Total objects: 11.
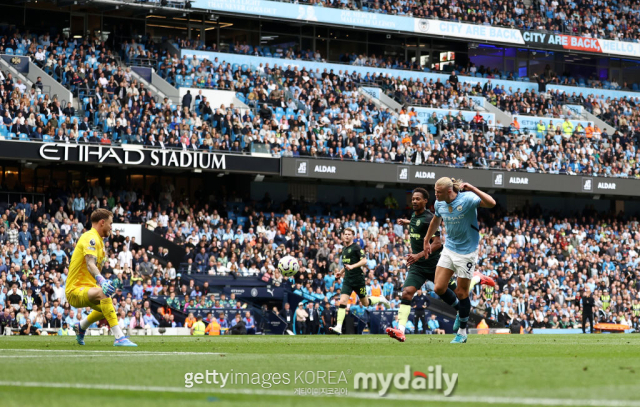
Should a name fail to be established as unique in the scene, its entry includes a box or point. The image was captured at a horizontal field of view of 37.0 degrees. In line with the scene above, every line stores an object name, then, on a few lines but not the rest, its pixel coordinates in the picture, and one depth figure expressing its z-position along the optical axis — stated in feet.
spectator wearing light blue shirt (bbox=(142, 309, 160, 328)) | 88.79
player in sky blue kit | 43.16
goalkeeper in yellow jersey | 40.42
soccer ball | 78.02
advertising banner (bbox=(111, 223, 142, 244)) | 106.22
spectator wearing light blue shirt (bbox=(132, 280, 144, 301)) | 91.34
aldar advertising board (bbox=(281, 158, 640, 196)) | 123.95
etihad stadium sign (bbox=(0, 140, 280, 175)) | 104.47
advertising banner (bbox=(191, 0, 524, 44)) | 142.10
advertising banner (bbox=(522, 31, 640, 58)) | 168.25
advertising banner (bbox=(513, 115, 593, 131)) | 153.48
